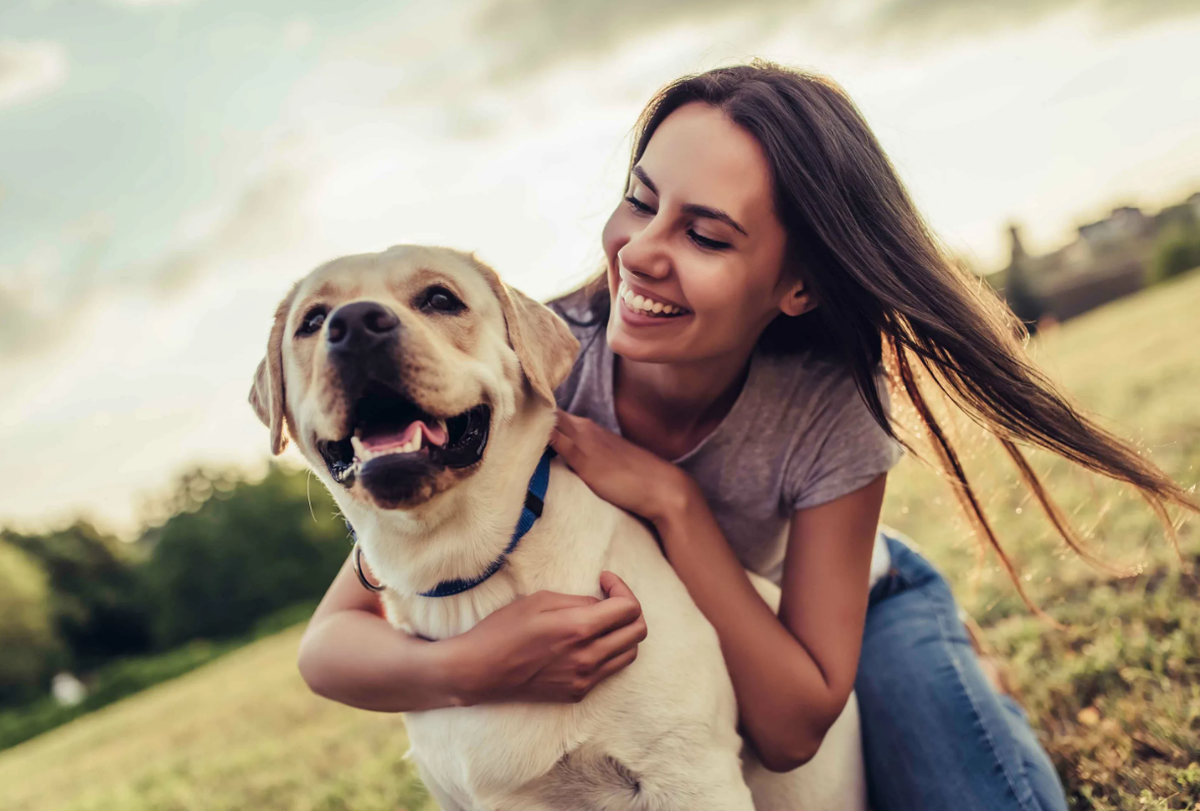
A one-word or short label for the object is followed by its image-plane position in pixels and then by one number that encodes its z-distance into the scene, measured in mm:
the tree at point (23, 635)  25406
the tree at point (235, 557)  29656
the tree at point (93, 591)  30719
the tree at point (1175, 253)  36312
